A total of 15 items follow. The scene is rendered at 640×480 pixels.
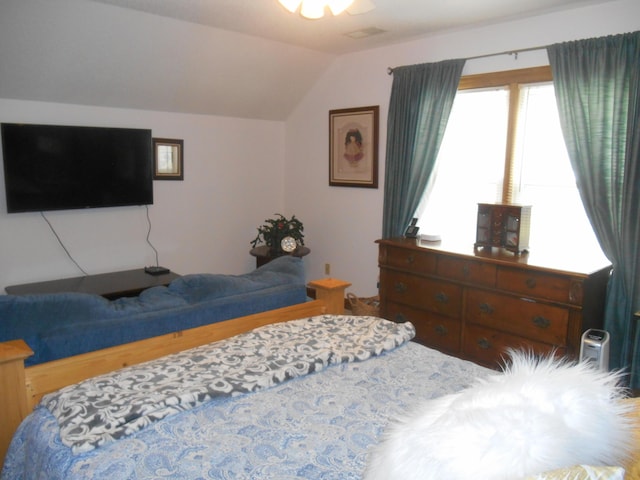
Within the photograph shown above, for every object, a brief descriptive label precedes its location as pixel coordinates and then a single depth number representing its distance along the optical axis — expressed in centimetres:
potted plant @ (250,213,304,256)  498
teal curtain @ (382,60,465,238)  397
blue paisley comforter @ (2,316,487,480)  135
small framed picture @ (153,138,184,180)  467
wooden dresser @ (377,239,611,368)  294
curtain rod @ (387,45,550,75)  345
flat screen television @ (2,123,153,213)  381
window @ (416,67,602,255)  351
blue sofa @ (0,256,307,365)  187
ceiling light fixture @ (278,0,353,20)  233
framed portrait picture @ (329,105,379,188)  469
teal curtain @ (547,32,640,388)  299
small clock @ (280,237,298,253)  490
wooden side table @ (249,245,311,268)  492
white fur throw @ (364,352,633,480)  101
